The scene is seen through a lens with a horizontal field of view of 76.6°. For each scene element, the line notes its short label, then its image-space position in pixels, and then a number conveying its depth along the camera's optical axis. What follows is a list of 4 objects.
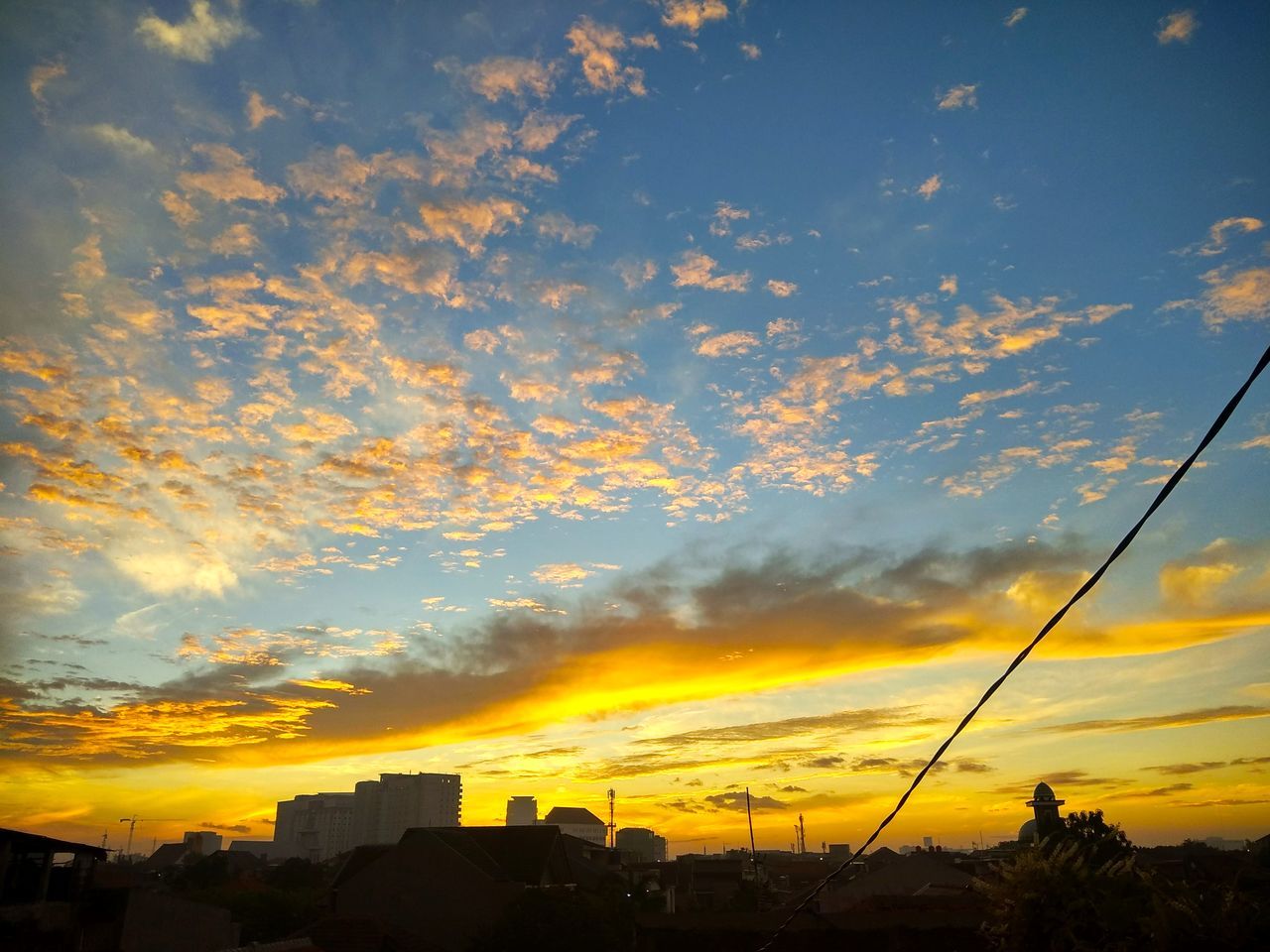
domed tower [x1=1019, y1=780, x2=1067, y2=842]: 58.31
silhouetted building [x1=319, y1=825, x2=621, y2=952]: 47.78
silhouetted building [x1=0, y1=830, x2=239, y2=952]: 36.19
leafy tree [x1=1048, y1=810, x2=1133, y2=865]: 51.88
